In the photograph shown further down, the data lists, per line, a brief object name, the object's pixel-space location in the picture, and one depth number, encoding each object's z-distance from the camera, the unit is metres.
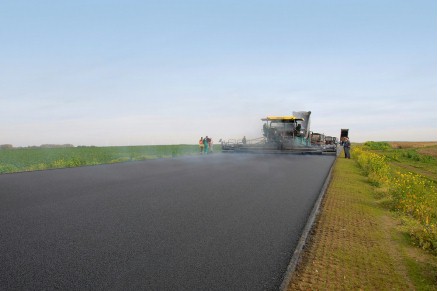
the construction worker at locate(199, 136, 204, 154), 32.09
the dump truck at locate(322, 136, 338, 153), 31.21
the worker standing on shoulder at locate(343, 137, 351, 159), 28.71
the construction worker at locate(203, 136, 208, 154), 32.28
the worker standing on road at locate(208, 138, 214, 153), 34.17
